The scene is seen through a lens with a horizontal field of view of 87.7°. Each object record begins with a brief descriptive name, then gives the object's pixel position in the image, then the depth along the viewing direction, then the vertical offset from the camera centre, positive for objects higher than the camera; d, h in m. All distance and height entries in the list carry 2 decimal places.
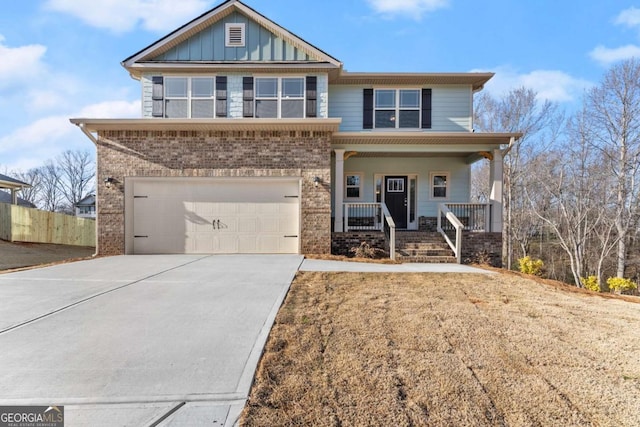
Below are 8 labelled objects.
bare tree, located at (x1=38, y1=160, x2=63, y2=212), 50.06 +2.81
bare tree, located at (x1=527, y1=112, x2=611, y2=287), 17.23 +1.29
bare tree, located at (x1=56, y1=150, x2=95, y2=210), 50.53 +4.12
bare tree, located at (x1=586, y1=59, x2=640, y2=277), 15.90 +2.79
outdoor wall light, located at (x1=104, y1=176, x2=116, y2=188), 10.09 +0.80
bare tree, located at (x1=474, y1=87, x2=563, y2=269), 20.81 +3.80
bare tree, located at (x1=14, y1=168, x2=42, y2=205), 49.06 +4.08
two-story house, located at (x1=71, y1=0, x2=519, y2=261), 10.20 +1.94
